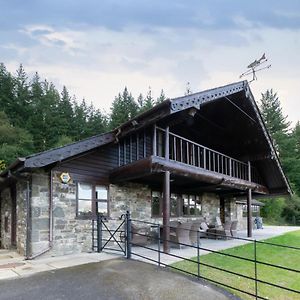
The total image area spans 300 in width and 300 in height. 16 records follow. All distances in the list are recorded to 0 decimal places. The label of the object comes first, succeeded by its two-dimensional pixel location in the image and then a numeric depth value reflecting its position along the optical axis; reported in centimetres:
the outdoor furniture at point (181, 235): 1038
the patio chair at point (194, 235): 1116
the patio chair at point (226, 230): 1364
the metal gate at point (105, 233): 846
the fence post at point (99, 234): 942
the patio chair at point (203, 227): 1367
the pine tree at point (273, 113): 4191
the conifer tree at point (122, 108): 3281
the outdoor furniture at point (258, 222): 2112
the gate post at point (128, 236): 829
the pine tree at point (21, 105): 2828
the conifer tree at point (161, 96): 3859
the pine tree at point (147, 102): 3542
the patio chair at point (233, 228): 1385
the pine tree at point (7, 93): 2838
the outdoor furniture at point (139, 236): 1055
